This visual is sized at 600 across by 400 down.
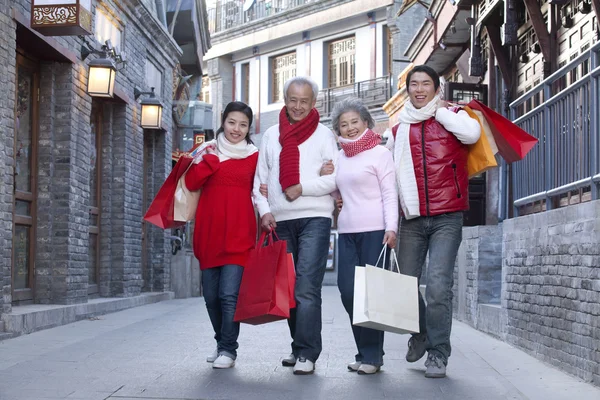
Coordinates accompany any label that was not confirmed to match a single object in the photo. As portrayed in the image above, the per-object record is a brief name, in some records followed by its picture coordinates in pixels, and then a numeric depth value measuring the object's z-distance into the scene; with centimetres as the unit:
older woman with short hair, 626
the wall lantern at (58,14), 966
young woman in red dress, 650
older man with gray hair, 627
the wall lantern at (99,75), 1197
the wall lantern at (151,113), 1532
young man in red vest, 616
